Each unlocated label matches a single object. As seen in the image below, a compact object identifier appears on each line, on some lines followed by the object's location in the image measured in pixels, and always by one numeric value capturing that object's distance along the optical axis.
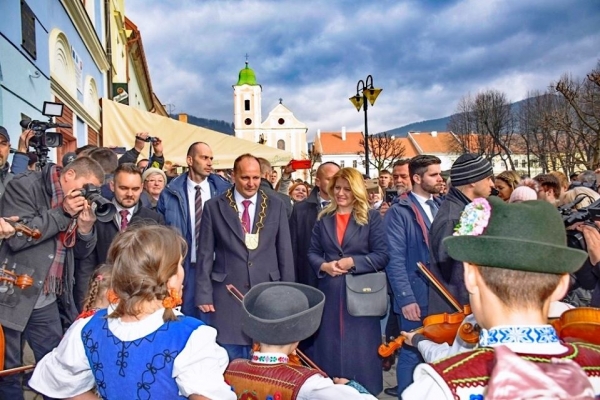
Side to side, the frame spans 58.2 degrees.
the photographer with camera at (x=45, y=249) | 3.29
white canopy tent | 11.07
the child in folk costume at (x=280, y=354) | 2.17
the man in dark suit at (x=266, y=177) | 5.78
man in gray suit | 4.33
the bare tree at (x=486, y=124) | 48.25
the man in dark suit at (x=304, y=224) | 5.12
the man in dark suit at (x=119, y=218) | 3.99
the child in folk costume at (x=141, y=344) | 1.99
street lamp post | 13.20
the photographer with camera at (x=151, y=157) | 6.38
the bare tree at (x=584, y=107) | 24.46
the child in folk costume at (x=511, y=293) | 1.41
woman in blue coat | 4.30
